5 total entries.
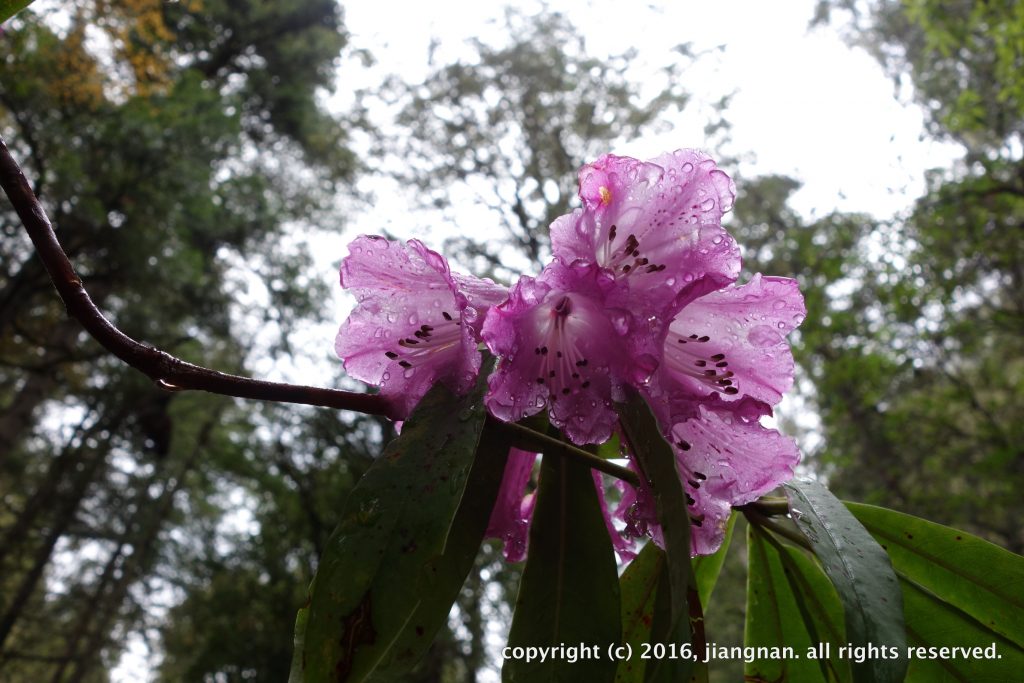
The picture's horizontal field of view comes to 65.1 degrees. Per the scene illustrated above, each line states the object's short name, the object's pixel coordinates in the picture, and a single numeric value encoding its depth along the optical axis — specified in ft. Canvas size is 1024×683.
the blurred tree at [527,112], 17.23
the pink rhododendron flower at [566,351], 0.77
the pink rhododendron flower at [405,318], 0.82
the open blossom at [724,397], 0.81
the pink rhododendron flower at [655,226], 0.81
